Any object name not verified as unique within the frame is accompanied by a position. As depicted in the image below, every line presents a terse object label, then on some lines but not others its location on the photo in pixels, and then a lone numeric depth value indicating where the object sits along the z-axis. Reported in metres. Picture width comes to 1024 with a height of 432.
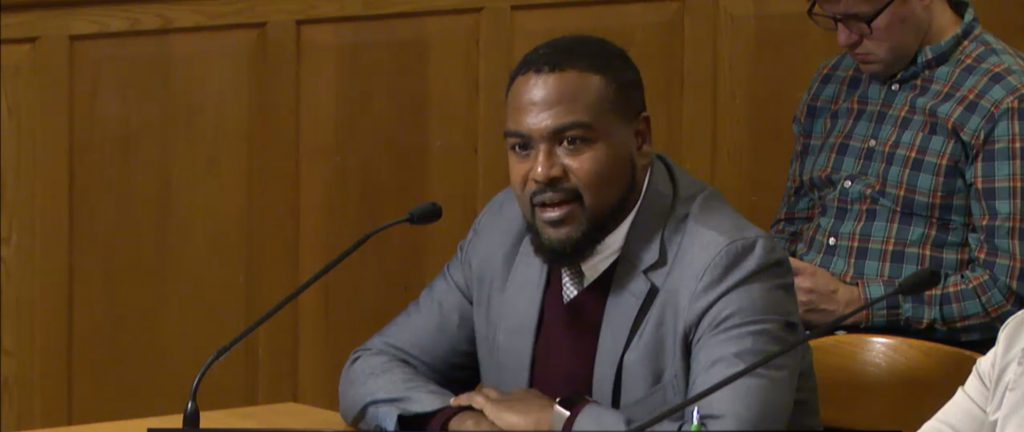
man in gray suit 4.52
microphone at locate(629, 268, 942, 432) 3.87
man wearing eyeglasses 6.36
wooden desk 5.16
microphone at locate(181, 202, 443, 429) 4.95
